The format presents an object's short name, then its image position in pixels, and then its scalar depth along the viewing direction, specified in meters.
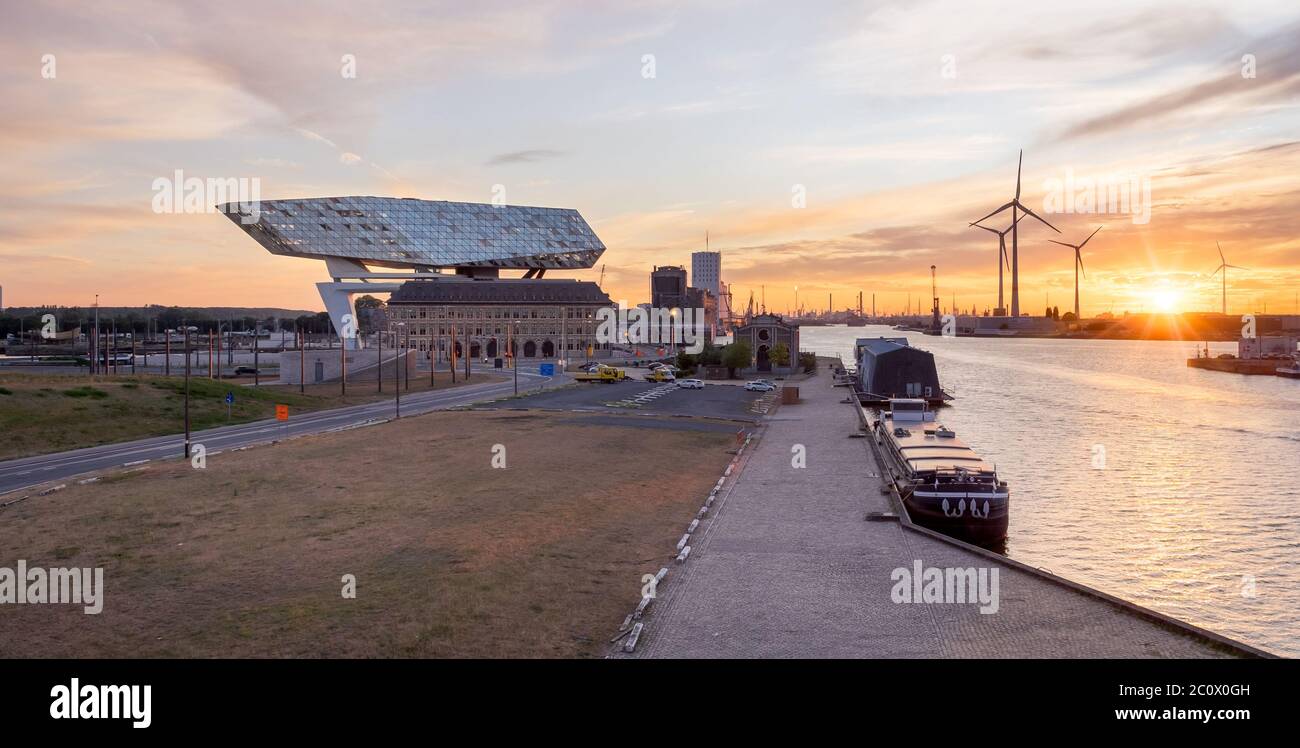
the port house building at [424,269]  166.12
